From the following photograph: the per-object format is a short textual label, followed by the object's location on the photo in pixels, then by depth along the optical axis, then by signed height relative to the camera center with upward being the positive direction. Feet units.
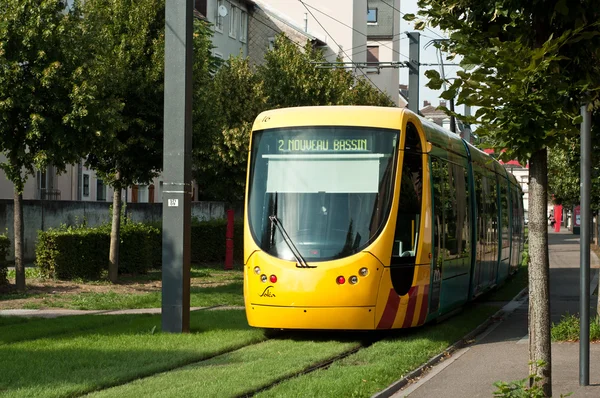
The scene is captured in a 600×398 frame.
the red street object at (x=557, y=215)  317.32 +1.45
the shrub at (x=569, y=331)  46.73 -4.73
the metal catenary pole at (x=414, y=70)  99.91 +13.55
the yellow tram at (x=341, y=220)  45.01 -0.01
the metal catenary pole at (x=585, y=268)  32.42 -1.42
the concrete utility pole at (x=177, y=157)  45.88 +2.60
